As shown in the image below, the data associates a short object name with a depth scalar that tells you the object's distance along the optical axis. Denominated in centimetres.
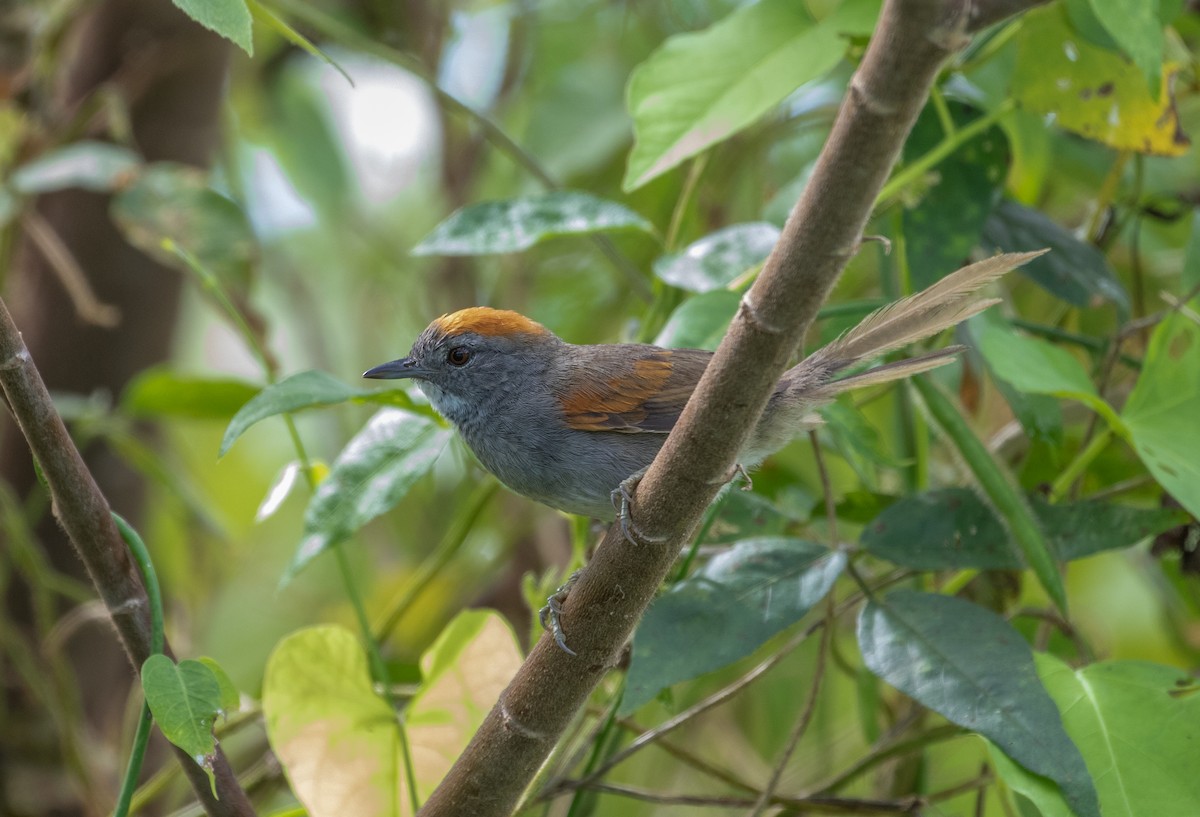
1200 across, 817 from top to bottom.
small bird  396
